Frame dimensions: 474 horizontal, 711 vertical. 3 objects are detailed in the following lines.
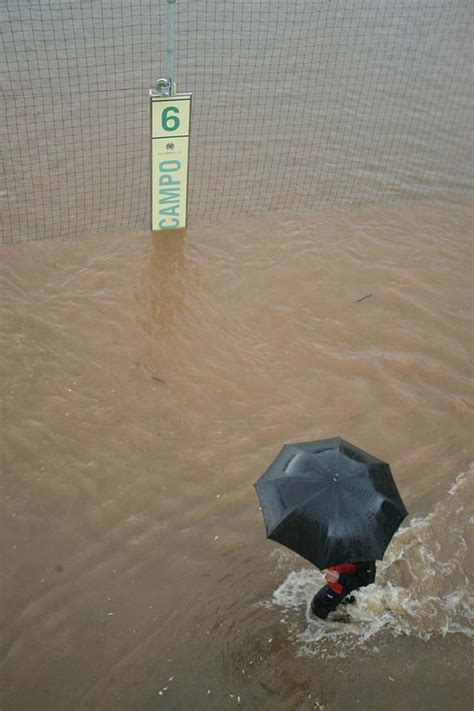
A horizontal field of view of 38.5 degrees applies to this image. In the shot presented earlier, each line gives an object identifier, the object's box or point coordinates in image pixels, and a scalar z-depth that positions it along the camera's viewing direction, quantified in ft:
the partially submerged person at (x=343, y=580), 13.56
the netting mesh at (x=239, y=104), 28.60
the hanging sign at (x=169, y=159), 22.86
